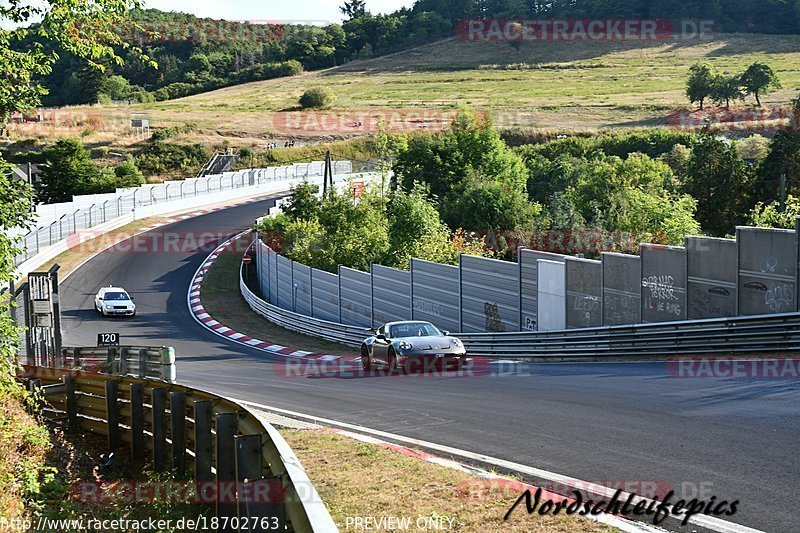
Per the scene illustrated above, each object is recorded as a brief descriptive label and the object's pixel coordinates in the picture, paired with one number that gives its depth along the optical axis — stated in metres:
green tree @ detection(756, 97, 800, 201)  56.00
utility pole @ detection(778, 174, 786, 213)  49.78
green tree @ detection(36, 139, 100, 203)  72.81
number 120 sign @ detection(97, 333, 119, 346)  24.00
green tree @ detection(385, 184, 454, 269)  38.06
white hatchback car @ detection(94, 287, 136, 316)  39.56
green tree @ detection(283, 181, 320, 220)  50.90
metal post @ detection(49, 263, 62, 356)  20.11
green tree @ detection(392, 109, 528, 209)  69.38
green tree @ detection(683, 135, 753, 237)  59.31
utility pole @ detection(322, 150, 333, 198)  62.38
